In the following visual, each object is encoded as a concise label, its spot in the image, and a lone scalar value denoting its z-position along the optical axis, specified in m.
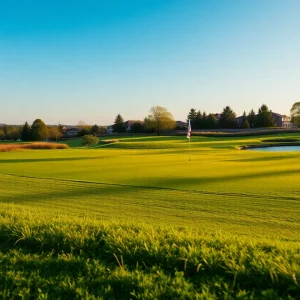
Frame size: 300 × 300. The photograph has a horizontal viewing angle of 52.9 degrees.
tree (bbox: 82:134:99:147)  50.73
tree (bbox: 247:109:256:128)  83.62
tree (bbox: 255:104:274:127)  78.94
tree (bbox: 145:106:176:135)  77.50
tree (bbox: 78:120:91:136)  85.28
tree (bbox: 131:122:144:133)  85.80
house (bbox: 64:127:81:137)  130.68
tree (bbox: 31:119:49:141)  77.56
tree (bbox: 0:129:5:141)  94.46
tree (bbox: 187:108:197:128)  81.64
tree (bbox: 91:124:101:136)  86.72
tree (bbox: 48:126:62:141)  82.20
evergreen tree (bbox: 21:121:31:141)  78.69
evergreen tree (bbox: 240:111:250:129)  76.85
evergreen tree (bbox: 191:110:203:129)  80.62
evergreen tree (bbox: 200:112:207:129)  79.56
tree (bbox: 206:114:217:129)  79.12
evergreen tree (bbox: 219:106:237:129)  78.88
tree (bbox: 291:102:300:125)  75.50
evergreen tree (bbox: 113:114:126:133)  89.44
